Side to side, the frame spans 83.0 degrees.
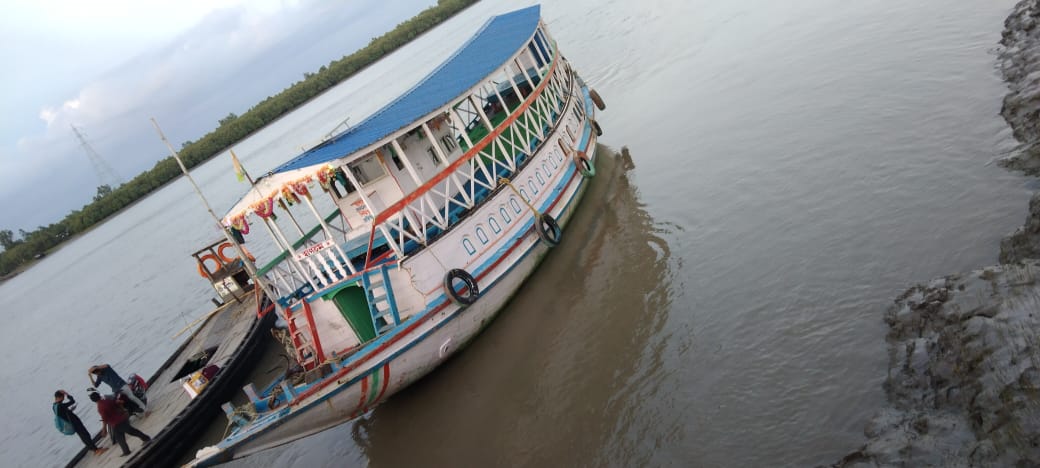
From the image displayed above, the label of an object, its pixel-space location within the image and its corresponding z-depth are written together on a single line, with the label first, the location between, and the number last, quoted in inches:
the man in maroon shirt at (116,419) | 467.5
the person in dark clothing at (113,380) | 506.3
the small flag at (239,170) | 413.4
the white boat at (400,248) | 372.8
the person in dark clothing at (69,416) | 477.4
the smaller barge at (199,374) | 484.4
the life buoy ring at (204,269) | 716.9
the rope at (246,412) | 370.9
